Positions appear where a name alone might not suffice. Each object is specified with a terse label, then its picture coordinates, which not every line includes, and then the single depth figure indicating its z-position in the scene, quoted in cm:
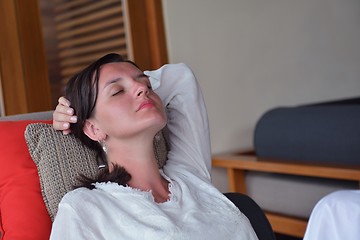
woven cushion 139
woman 125
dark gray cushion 232
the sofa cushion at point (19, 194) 136
